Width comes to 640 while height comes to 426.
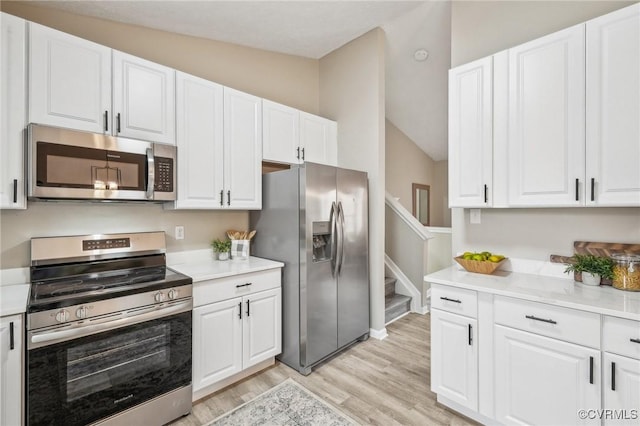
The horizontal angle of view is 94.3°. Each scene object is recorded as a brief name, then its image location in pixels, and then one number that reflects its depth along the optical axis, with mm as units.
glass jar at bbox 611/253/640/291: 1688
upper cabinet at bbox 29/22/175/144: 1770
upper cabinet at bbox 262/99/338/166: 2914
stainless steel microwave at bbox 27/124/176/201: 1744
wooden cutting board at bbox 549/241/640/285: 1810
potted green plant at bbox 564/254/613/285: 1782
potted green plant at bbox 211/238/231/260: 2807
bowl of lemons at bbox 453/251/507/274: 2145
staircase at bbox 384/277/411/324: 3679
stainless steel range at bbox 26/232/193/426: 1527
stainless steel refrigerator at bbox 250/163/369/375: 2562
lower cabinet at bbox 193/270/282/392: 2146
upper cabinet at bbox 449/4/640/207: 1634
